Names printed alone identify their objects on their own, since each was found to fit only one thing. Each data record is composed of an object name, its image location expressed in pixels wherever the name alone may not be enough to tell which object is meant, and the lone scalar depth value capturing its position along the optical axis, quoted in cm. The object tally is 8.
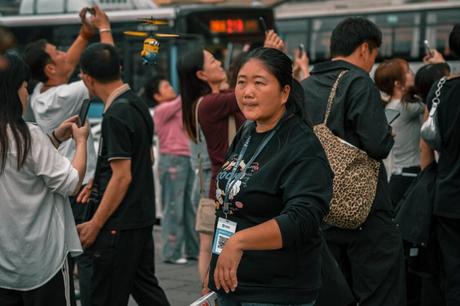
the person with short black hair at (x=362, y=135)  715
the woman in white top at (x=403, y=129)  1055
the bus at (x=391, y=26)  2948
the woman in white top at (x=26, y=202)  622
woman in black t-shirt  496
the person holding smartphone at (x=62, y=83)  903
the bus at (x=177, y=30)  2327
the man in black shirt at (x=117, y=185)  769
